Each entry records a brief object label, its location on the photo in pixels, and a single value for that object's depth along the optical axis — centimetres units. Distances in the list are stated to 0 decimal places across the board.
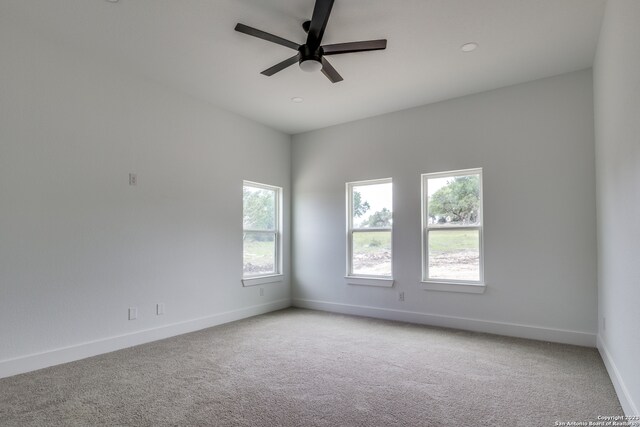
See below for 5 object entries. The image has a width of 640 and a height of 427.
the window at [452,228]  442
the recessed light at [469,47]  329
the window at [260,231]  525
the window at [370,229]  514
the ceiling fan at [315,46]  257
